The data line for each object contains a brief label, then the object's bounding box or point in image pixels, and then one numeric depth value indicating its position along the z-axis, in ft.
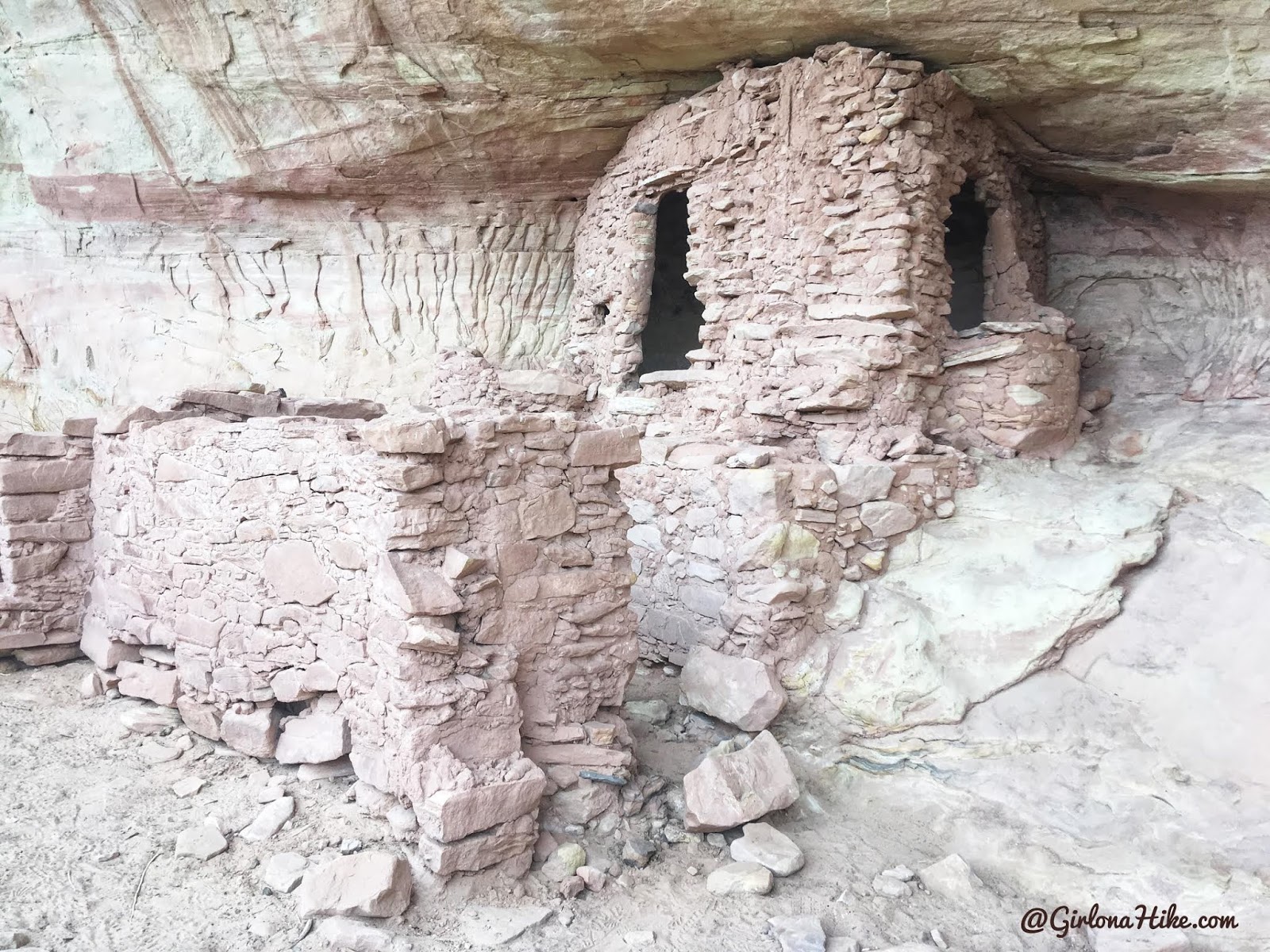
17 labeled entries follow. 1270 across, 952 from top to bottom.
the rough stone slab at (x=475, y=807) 9.25
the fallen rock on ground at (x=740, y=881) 9.98
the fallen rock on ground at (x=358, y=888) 8.76
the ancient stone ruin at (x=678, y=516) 9.83
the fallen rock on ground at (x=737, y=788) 10.78
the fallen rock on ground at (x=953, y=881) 10.19
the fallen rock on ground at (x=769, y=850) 10.35
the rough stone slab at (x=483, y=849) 9.30
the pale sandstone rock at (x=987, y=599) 13.38
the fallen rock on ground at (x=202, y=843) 9.86
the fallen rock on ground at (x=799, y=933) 9.05
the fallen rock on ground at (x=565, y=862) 9.92
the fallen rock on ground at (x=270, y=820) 10.16
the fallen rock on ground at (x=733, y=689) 13.62
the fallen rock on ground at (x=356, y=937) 8.48
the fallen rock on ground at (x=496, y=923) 8.87
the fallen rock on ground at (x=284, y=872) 9.30
